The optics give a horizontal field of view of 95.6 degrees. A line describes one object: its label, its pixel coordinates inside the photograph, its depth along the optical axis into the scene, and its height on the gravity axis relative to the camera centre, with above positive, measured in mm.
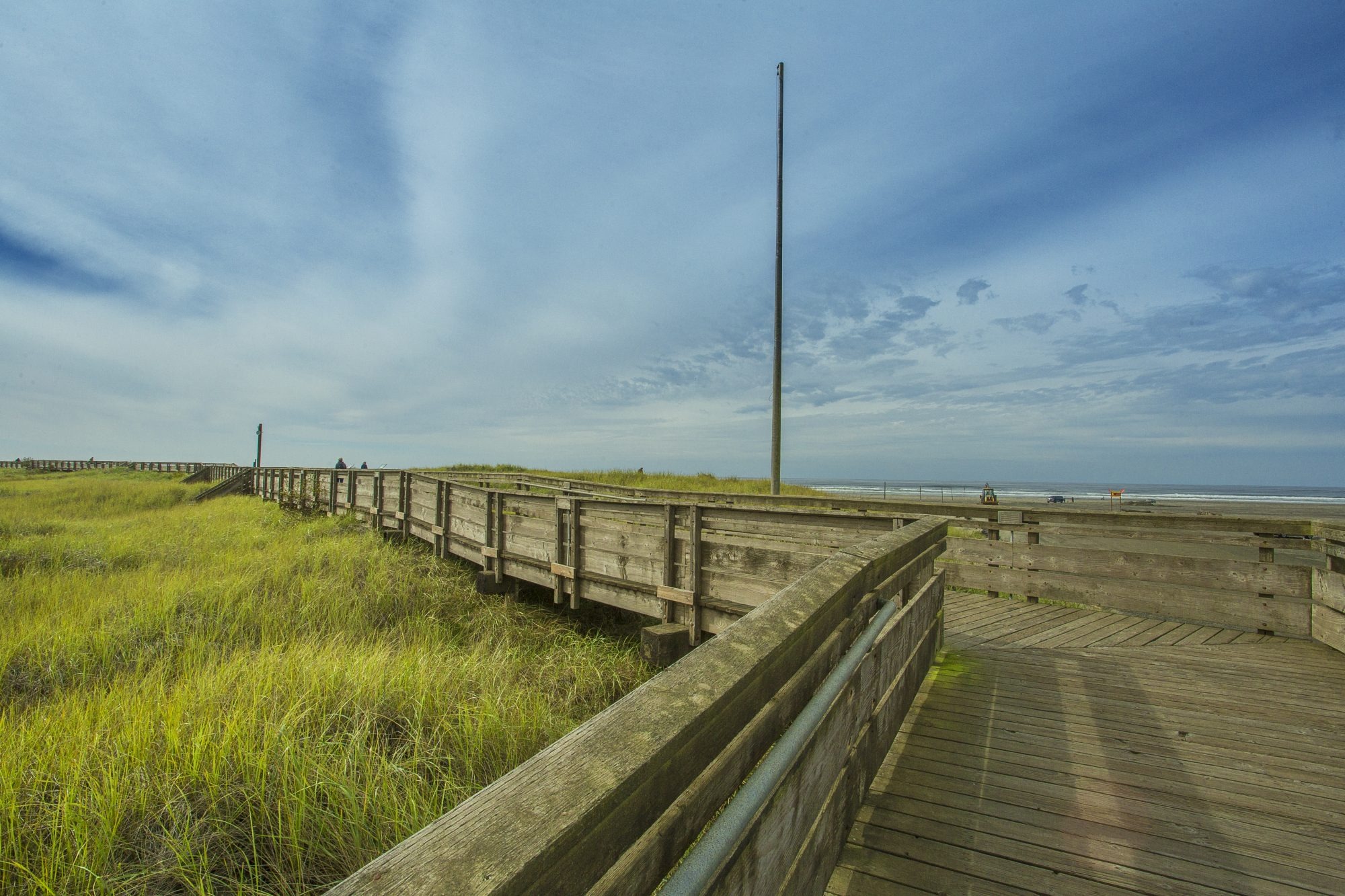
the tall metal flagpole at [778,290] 11070 +3352
